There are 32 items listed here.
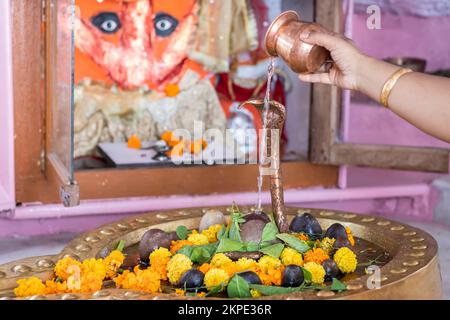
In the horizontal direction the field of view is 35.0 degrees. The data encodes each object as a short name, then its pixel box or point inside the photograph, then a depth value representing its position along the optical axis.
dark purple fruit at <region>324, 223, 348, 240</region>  1.88
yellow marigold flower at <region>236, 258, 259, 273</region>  1.65
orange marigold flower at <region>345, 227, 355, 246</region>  1.91
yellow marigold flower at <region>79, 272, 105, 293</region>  1.56
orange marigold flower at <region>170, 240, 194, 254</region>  1.79
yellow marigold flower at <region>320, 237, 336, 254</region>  1.81
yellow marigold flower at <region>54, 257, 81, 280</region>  1.62
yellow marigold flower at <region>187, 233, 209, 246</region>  1.84
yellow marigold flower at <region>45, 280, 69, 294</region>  1.58
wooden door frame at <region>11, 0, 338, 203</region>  2.91
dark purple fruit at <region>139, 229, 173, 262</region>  1.80
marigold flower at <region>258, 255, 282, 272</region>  1.66
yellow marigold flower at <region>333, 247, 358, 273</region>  1.70
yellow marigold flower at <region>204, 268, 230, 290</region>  1.57
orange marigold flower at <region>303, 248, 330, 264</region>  1.70
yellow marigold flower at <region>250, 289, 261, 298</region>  1.54
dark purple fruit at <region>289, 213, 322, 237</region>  1.95
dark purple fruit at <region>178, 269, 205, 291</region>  1.59
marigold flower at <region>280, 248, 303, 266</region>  1.69
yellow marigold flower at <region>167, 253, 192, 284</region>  1.64
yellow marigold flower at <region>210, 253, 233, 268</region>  1.66
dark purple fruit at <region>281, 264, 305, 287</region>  1.58
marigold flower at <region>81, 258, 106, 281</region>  1.61
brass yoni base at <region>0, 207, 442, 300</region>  1.50
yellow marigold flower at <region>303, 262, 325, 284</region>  1.62
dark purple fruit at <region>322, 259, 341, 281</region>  1.67
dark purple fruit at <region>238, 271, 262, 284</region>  1.56
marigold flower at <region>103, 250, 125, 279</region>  1.68
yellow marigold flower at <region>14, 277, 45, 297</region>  1.55
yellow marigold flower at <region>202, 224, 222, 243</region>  1.90
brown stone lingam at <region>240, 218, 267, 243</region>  1.79
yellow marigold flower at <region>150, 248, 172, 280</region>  1.68
